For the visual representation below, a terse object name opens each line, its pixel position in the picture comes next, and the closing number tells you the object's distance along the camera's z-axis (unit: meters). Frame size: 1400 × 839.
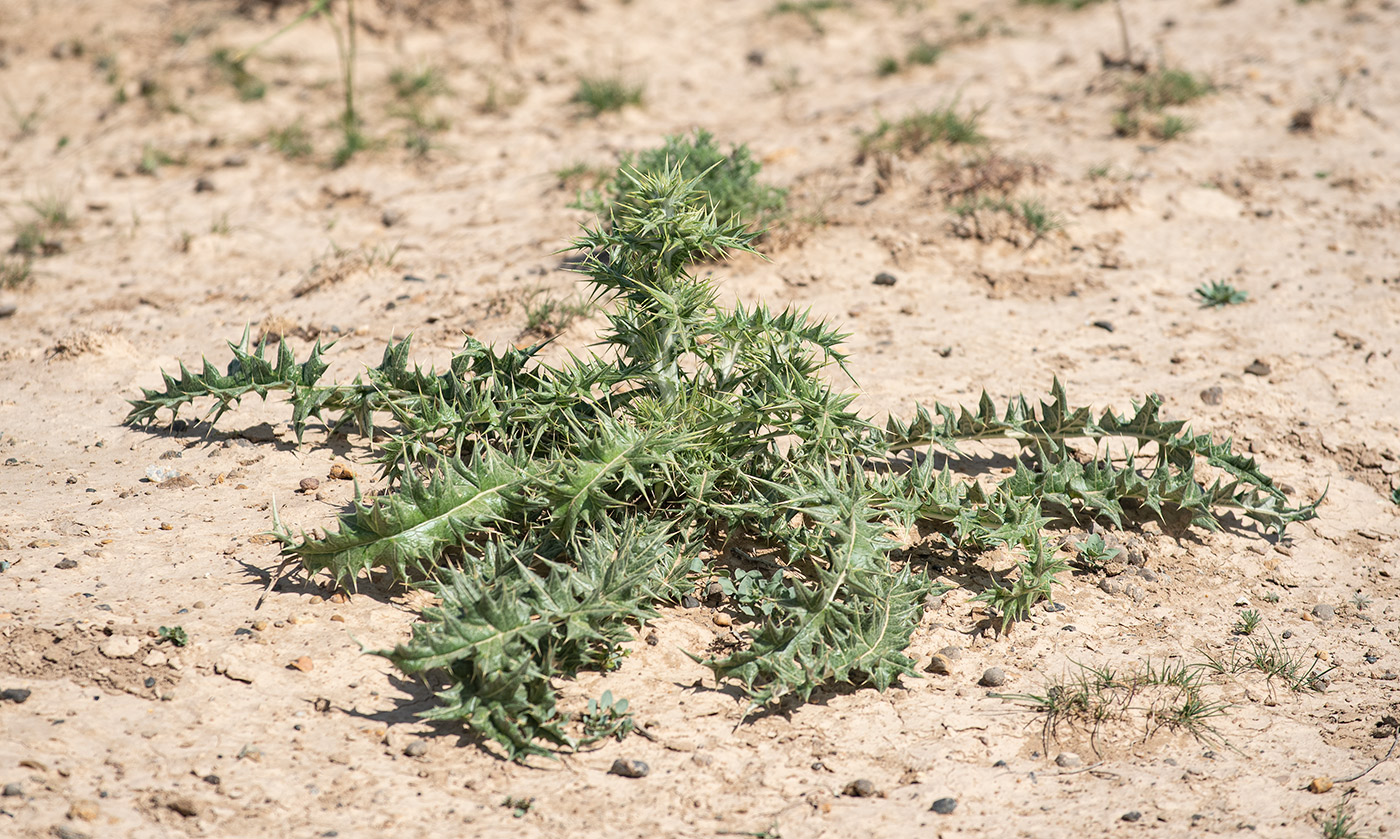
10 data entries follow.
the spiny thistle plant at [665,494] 5.06
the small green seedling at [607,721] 4.95
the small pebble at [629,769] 4.80
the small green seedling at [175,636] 5.13
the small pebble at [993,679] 5.48
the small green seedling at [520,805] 4.57
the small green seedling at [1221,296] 8.81
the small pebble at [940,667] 5.55
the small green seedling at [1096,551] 6.15
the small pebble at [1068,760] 5.01
